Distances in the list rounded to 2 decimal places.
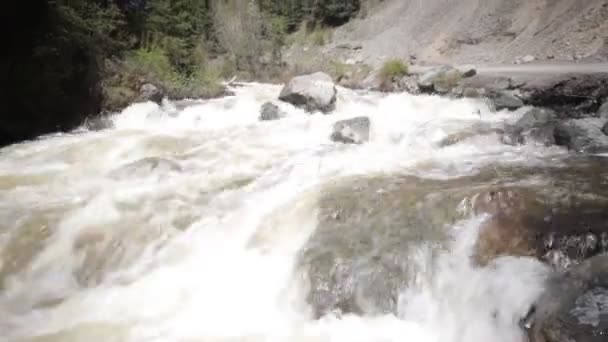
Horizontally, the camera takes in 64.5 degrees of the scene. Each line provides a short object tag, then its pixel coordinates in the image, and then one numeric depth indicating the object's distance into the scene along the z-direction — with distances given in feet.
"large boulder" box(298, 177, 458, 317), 15.11
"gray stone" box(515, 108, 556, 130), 28.54
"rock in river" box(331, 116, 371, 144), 31.14
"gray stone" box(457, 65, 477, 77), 47.36
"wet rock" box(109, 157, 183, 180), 25.95
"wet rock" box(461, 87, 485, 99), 40.98
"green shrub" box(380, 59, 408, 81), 54.08
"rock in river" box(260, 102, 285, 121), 40.11
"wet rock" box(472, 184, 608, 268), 13.94
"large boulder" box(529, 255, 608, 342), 9.84
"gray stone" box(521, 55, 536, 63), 52.75
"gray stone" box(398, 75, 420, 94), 48.79
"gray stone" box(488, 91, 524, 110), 35.49
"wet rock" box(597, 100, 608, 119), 29.12
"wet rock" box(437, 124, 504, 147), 27.99
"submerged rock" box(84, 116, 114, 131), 38.42
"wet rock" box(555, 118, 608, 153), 24.14
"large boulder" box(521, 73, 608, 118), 32.79
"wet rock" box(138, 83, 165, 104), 42.55
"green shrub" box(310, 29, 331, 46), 109.09
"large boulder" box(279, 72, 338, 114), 41.27
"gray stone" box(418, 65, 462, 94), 46.09
